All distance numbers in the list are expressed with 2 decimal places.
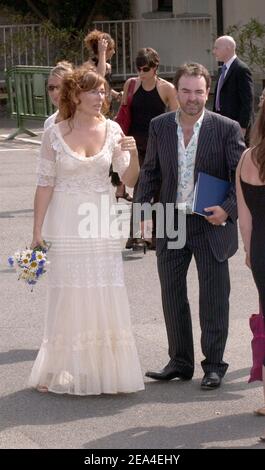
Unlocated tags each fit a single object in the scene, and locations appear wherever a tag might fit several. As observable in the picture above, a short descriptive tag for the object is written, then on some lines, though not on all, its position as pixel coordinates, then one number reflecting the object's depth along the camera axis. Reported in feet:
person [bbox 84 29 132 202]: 36.73
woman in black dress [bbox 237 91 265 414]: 19.24
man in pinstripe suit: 22.67
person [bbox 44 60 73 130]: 25.92
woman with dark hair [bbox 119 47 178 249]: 36.32
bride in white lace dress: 22.72
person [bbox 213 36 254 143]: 37.81
